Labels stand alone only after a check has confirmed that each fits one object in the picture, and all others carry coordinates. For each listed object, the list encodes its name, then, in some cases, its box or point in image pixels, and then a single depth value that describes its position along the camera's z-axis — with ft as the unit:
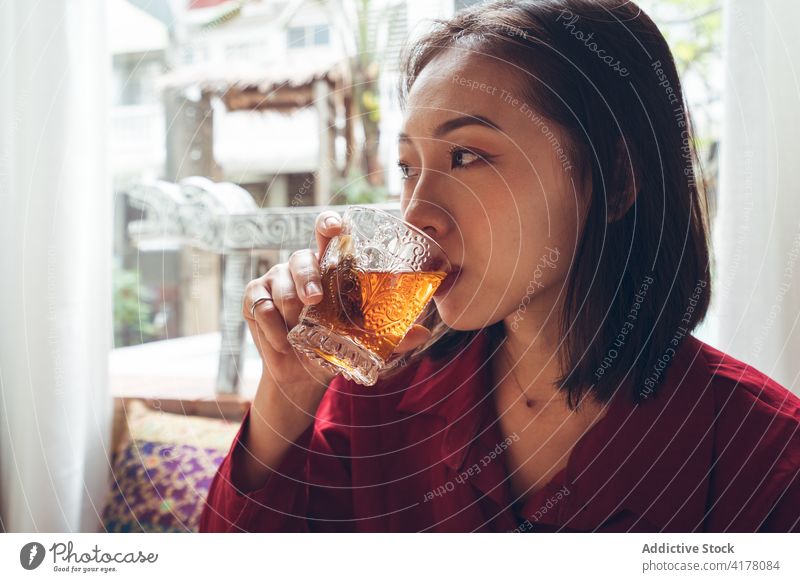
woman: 1.46
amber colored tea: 1.37
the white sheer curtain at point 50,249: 1.99
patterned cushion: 2.52
